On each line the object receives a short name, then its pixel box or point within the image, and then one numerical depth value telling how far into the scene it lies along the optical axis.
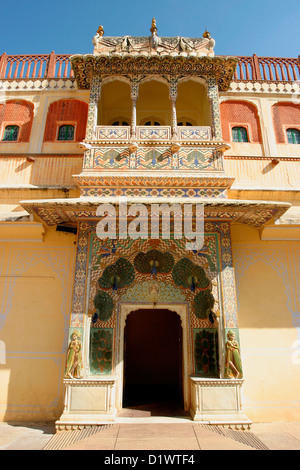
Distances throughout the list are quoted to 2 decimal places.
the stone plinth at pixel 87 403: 5.52
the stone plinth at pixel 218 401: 5.60
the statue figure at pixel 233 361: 5.82
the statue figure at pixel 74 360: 5.76
